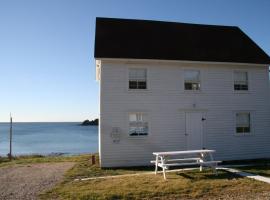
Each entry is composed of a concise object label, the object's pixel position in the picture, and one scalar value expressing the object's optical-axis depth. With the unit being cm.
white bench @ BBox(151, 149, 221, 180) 1351
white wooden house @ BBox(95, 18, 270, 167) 1736
